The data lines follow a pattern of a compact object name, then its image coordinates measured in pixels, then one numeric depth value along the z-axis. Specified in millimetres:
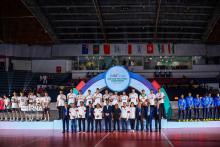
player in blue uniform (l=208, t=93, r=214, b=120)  25464
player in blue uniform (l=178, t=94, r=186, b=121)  25281
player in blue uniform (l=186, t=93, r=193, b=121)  25203
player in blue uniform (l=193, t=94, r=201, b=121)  25328
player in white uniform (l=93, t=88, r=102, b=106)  22281
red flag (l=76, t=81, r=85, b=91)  25955
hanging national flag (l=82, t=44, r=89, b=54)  45250
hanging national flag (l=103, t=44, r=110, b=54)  44938
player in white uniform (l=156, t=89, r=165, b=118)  21978
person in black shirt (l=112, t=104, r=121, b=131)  21203
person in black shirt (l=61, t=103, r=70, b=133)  21266
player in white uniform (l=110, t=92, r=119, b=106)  22141
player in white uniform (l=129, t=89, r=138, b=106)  22388
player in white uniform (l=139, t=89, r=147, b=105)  21984
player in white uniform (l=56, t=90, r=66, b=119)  22528
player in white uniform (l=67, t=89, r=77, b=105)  22492
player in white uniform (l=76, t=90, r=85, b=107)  22000
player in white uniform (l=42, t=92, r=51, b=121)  24188
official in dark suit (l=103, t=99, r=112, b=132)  21359
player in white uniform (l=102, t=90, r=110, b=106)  22172
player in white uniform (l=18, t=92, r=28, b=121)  24297
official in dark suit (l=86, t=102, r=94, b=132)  21422
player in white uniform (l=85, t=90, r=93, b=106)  22261
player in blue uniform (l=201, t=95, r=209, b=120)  25394
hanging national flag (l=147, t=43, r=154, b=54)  45094
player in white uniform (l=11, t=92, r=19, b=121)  24328
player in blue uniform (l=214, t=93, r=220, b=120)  25531
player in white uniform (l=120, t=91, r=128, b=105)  22269
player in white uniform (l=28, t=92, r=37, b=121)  24109
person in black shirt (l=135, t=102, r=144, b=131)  21344
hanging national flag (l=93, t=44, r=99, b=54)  44791
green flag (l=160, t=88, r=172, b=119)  24992
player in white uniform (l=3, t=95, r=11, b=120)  24594
